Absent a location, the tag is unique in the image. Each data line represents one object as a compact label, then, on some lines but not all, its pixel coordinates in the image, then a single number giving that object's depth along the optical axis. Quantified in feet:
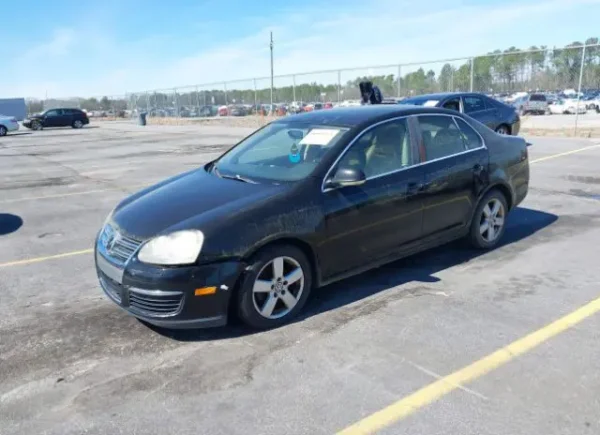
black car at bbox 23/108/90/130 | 124.53
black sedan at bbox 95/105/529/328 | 11.59
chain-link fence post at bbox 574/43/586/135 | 57.93
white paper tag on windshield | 14.42
